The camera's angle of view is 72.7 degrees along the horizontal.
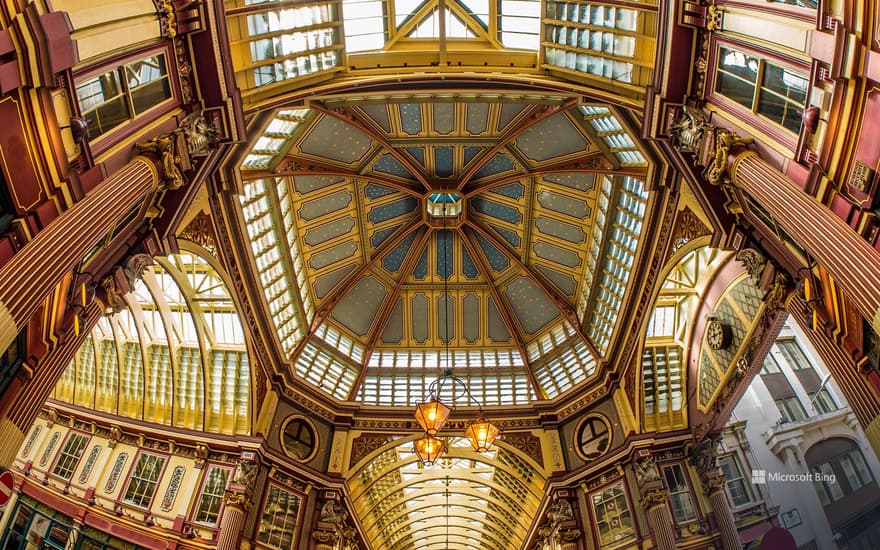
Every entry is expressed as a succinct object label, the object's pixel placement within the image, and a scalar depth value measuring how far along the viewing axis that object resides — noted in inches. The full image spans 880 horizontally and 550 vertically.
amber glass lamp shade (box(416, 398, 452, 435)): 636.7
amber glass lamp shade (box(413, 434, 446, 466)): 646.5
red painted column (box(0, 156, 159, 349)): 344.8
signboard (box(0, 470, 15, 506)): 386.9
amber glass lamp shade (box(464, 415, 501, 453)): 646.5
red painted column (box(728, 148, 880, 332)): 362.0
